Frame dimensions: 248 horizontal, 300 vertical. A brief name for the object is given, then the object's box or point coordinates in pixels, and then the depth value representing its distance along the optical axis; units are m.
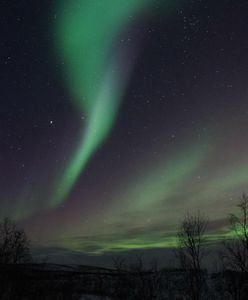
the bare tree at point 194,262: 43.78
